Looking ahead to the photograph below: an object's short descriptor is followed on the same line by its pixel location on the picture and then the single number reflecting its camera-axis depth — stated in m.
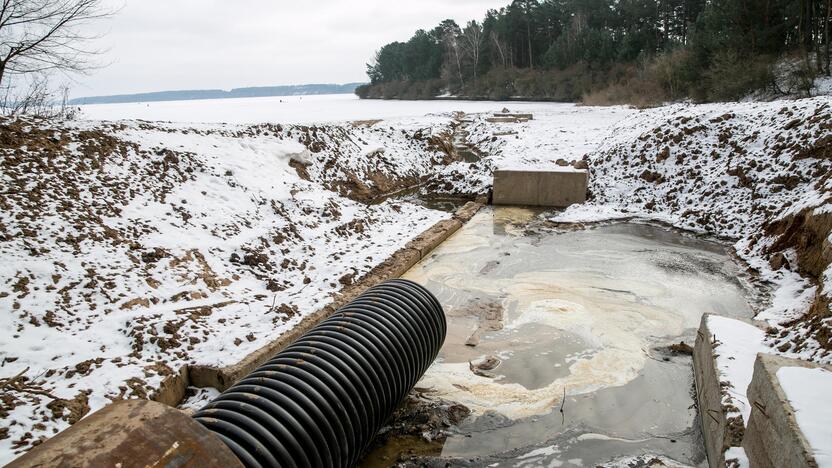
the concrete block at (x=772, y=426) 2.48
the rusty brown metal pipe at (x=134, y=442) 1.87
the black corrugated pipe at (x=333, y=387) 2.61
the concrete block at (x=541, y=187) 11.62
